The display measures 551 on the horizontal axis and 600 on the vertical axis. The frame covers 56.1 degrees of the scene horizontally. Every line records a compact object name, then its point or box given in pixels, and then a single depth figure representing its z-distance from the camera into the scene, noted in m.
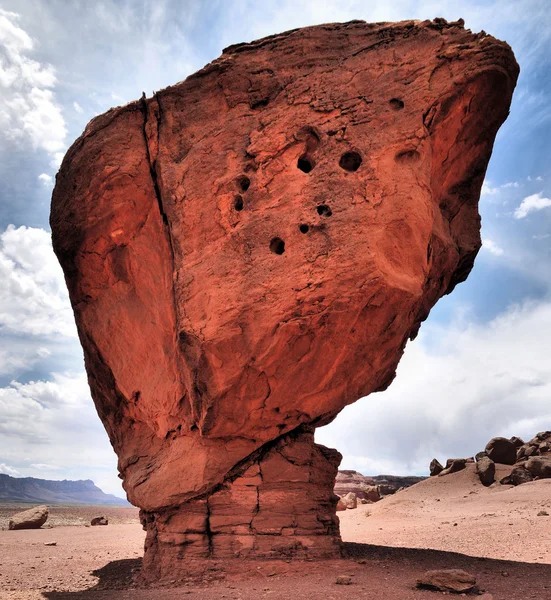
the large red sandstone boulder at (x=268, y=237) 8.24
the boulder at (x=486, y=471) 25.91
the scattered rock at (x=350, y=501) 28.40
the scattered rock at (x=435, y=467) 32.12
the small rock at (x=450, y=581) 6.83
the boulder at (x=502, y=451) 28.98
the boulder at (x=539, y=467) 24.66
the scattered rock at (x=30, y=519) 24.68
